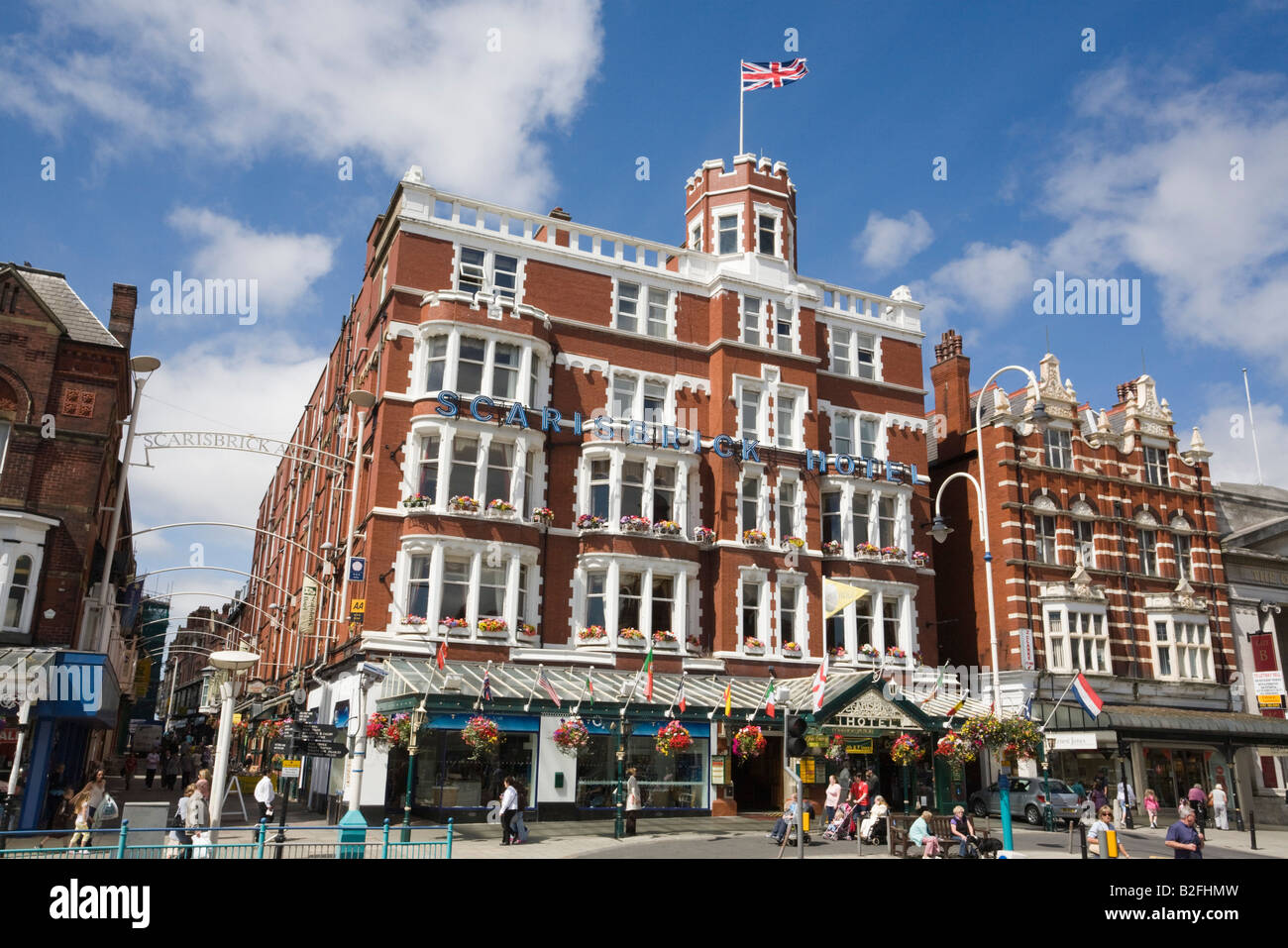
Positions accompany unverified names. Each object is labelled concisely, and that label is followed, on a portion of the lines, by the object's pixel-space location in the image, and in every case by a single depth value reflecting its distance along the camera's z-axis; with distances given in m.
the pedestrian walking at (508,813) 25.30
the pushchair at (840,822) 27.52
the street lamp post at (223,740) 22.31
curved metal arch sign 28.58
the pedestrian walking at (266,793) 28.31
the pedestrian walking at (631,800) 28.40
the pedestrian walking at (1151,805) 36.25
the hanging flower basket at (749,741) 29.89
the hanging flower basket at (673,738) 29.00
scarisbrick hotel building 31.33
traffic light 19.55
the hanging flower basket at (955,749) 30.98
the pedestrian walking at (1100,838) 20.39
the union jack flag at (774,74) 39.12
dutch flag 28.89
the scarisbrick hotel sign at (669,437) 33.15
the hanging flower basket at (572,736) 28.44
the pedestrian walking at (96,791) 20.70
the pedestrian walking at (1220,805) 37.94
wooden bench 22.91
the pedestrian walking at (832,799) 28.33
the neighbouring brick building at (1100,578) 40.97
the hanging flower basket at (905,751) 31.11
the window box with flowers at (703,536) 35.91
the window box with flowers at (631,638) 33.78
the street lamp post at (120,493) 27.08
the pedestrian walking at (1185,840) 17.47
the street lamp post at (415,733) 26.69
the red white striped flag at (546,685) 28.83
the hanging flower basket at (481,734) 26.77
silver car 33.72
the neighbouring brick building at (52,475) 27.12
